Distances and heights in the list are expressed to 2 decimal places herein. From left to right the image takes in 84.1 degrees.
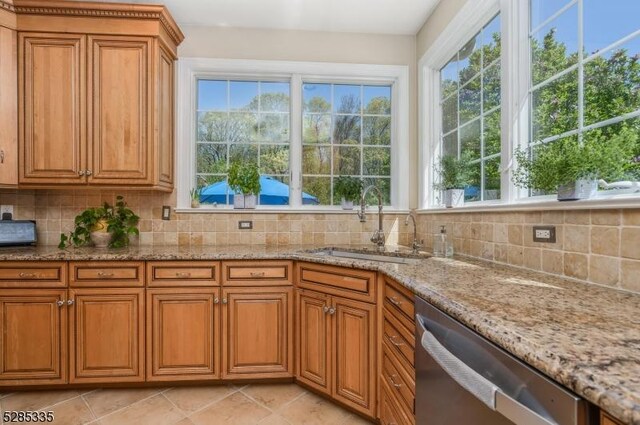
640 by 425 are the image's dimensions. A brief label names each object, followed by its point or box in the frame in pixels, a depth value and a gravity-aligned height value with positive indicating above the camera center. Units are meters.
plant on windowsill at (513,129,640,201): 1.23 +0.18
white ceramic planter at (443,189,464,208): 2.42 +0.10
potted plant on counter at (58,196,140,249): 2.66 -0.13
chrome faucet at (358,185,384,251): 2.66 -0.15
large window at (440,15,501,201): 2.10 +0.69
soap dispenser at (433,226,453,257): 2.25 -0.22
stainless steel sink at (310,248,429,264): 2.29 -0.30
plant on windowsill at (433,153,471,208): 2.37 +0.23
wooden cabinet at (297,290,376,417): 1.97 -0.81
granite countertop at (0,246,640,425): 0.59 -0.27
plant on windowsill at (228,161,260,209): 2.87 +0.23
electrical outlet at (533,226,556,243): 1.52 -0.09
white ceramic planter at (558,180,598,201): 1.35 +0.09
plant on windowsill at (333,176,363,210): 2.97 +0.19
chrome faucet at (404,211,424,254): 2.48 -0.23
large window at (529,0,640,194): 1.29 +0.59
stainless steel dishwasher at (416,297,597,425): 0.67 -0.40
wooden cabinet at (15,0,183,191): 2.47 +0.84
